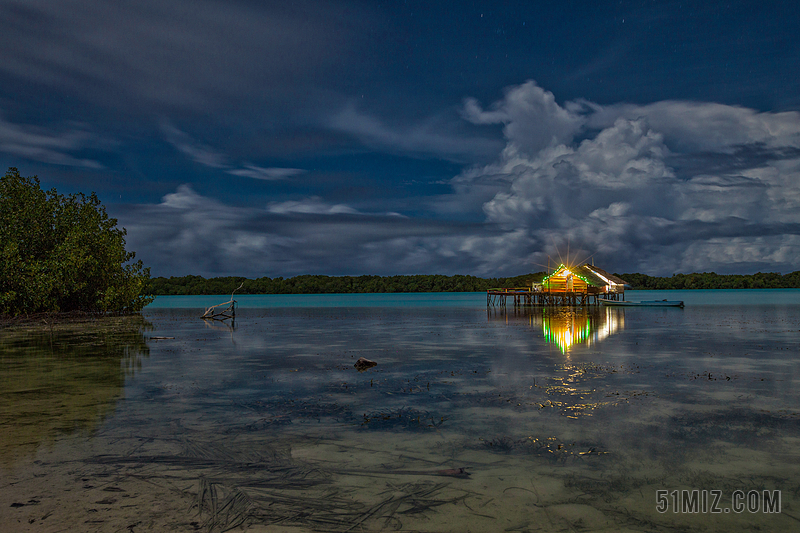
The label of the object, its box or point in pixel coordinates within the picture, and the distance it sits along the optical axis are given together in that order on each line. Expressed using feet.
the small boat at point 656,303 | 231.05
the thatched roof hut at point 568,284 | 258.37
